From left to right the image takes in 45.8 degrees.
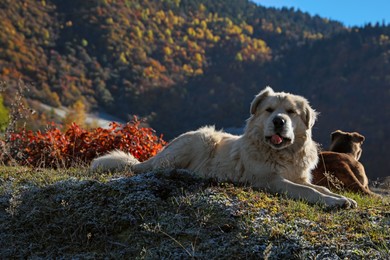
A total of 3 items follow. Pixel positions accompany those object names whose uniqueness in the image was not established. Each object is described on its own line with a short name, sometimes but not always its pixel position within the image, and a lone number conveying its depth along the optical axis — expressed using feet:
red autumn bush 31.12
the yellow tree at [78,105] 256.21
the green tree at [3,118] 44.86
